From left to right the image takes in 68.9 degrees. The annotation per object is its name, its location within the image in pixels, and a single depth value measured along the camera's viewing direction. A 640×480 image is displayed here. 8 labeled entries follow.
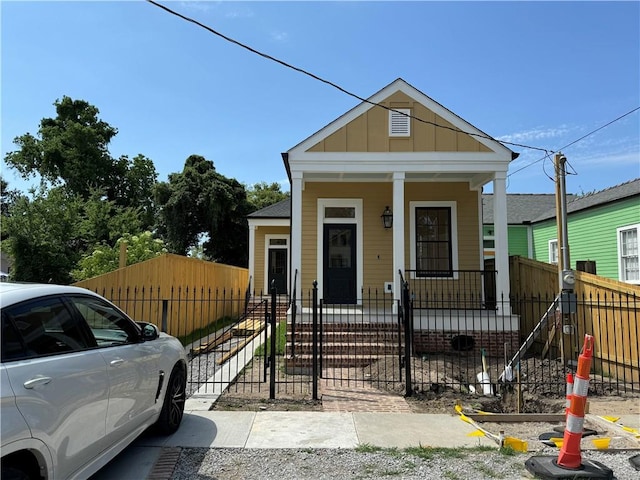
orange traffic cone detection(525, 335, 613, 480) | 4.02
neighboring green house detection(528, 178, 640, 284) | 12.91
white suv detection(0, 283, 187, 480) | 2.64
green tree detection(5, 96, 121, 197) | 31.17
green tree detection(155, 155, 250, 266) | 29.20
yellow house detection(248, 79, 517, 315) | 10.43
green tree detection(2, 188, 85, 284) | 14.67
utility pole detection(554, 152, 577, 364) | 8.05
